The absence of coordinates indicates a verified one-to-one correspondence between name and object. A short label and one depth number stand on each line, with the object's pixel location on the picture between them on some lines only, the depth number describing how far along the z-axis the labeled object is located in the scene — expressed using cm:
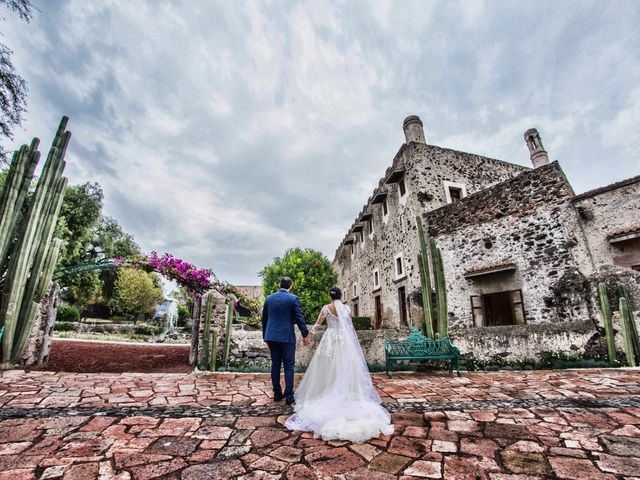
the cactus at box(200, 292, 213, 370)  604
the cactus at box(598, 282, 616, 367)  636
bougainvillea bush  785
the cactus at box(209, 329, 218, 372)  601
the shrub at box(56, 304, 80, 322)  1823
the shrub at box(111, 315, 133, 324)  2216
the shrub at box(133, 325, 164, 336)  1780
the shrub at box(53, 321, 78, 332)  1584
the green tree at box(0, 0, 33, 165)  546
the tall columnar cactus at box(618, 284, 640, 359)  630
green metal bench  594
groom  392
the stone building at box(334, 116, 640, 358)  719
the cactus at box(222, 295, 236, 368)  633
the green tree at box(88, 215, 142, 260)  2162
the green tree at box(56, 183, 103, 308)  1738
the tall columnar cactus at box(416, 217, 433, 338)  681
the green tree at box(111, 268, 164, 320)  2261
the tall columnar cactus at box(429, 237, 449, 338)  669
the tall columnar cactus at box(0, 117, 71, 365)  527
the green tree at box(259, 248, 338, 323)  1905
